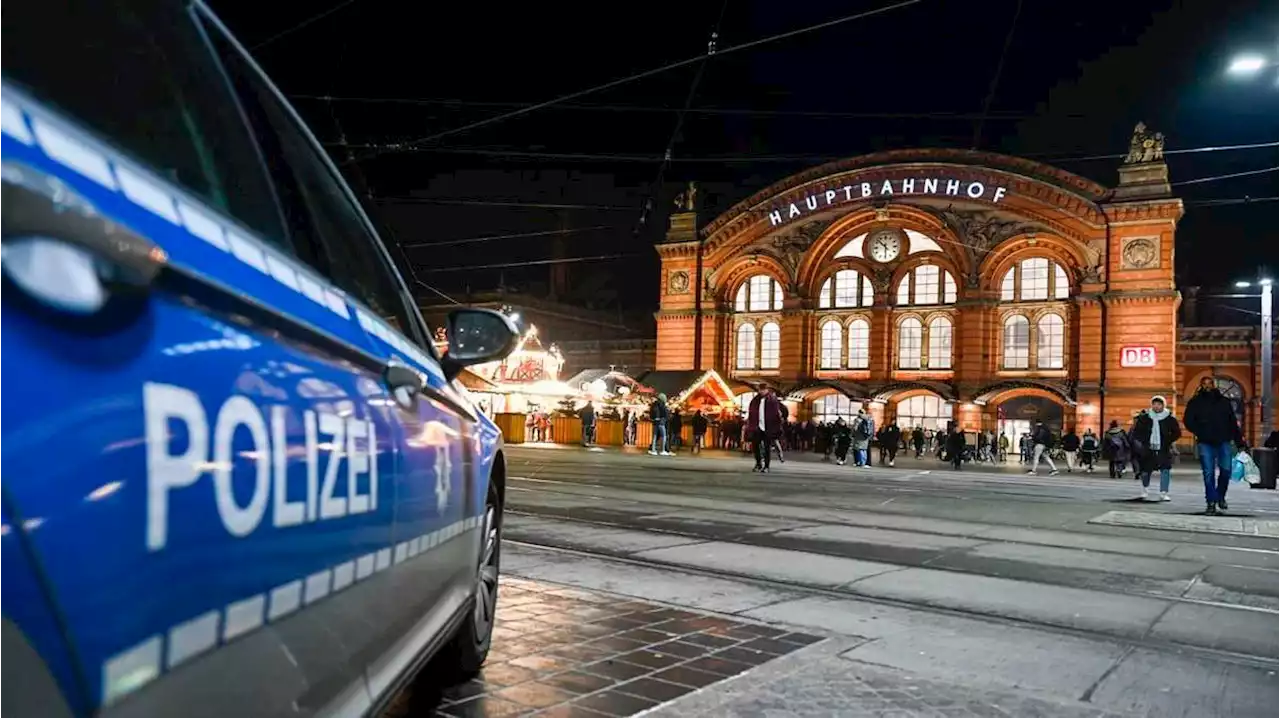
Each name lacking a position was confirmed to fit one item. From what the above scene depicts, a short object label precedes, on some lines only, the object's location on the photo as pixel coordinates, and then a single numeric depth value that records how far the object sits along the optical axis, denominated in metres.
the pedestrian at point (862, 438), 26.86
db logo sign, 34.22
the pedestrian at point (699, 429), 31.97
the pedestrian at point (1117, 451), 25.42
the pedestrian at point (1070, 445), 27.38
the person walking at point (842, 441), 29.00
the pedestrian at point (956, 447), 27.84
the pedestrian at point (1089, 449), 28.23
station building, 34.84
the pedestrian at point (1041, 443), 26.39
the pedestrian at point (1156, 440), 14.87
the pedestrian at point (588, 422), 31.69
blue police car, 0.98
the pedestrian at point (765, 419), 19.33
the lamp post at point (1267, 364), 28.41
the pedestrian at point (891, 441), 28.95
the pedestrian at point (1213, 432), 12.28
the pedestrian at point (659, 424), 28.50
